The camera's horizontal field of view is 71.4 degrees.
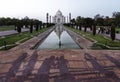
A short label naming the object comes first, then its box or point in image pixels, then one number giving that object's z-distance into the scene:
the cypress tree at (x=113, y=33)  8.35
